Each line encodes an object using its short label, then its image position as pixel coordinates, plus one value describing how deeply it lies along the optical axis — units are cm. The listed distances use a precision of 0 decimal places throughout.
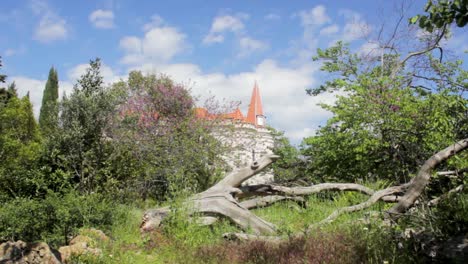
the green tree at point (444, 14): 312
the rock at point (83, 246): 600
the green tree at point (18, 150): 1093
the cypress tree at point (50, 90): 3019
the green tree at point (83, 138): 1119
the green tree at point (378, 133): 1064
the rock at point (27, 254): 540
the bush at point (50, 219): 749
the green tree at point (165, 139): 1349
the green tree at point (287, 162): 1597
